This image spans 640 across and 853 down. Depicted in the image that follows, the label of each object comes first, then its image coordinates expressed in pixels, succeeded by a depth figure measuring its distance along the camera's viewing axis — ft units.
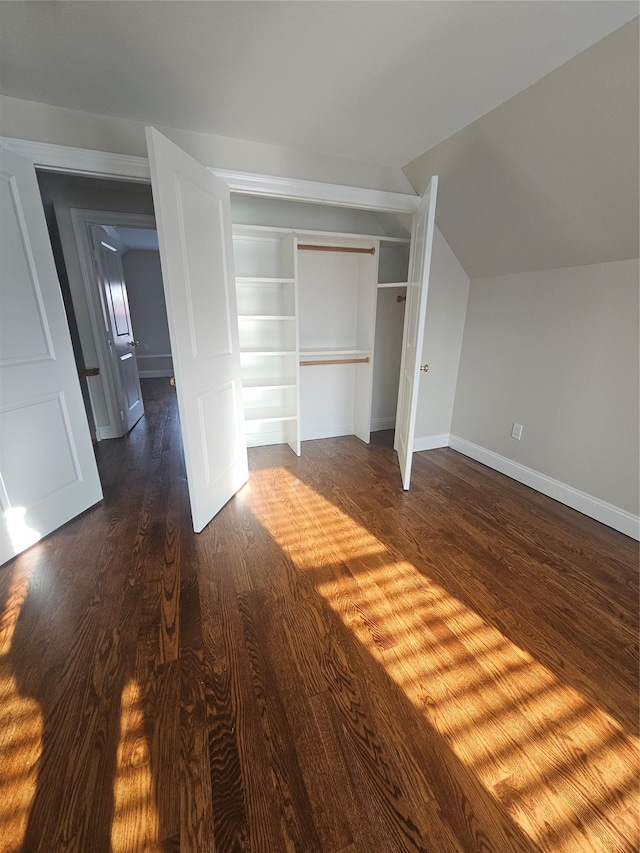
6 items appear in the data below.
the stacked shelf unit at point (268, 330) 9.23
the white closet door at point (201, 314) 5.35
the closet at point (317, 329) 9.49
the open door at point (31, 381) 5.76
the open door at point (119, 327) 11.18
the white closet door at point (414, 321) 6.91
